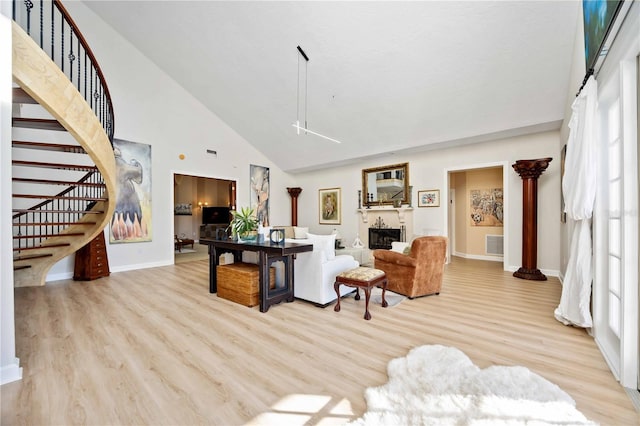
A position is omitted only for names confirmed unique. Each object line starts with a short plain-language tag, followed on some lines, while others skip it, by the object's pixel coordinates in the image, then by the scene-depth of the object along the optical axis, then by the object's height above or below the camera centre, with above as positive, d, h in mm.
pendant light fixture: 5012 +2777
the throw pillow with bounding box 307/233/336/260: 3622 -455
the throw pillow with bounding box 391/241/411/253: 5531 -735
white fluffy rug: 1512 -1183
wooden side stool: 3152 -843
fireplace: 7414 -732
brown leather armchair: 3811 -834
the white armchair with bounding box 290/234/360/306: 3535 -836
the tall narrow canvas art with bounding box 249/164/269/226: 8734 +687
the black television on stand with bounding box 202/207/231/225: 12180 -166
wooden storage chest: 3541 -972
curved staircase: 2424 +853
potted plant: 3809 -170
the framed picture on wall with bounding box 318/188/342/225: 8797 +189
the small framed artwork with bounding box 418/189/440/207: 6750 +336
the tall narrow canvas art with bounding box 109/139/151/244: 5898 +443
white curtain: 2434 +111
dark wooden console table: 3298 -599
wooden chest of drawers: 5078 -942
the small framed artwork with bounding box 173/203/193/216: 11844 +159
